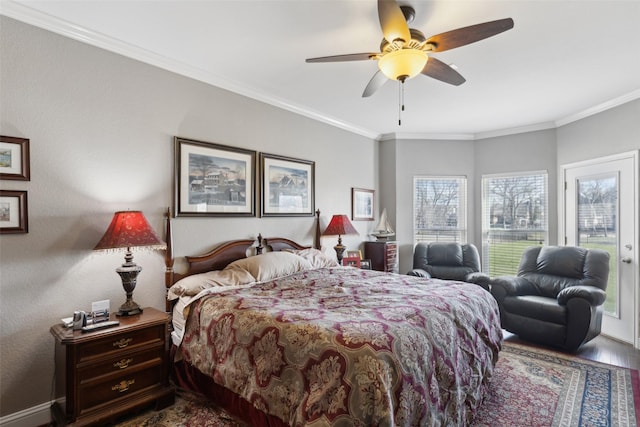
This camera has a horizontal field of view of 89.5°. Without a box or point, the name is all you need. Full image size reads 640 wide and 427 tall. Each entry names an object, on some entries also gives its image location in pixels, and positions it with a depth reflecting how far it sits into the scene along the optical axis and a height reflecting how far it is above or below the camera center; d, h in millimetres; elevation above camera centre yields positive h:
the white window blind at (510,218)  5086 -22
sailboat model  5340 -210
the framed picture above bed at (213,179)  3055 +400
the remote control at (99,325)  2111 -714
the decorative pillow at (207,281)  2670 -542
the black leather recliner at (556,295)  3297 -890
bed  1561 -746
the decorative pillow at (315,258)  3756 -476
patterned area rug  2266 -1428
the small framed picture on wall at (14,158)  2146 +416
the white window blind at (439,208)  5672 +161
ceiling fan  1855 +1115
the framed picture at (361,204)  5173 +221
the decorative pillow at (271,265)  3072 -465
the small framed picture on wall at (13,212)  2141 +52
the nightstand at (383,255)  5020 -591
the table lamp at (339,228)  4371 -143
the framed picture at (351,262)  4703 -647
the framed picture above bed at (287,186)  3811 +406
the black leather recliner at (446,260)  4816 -664
